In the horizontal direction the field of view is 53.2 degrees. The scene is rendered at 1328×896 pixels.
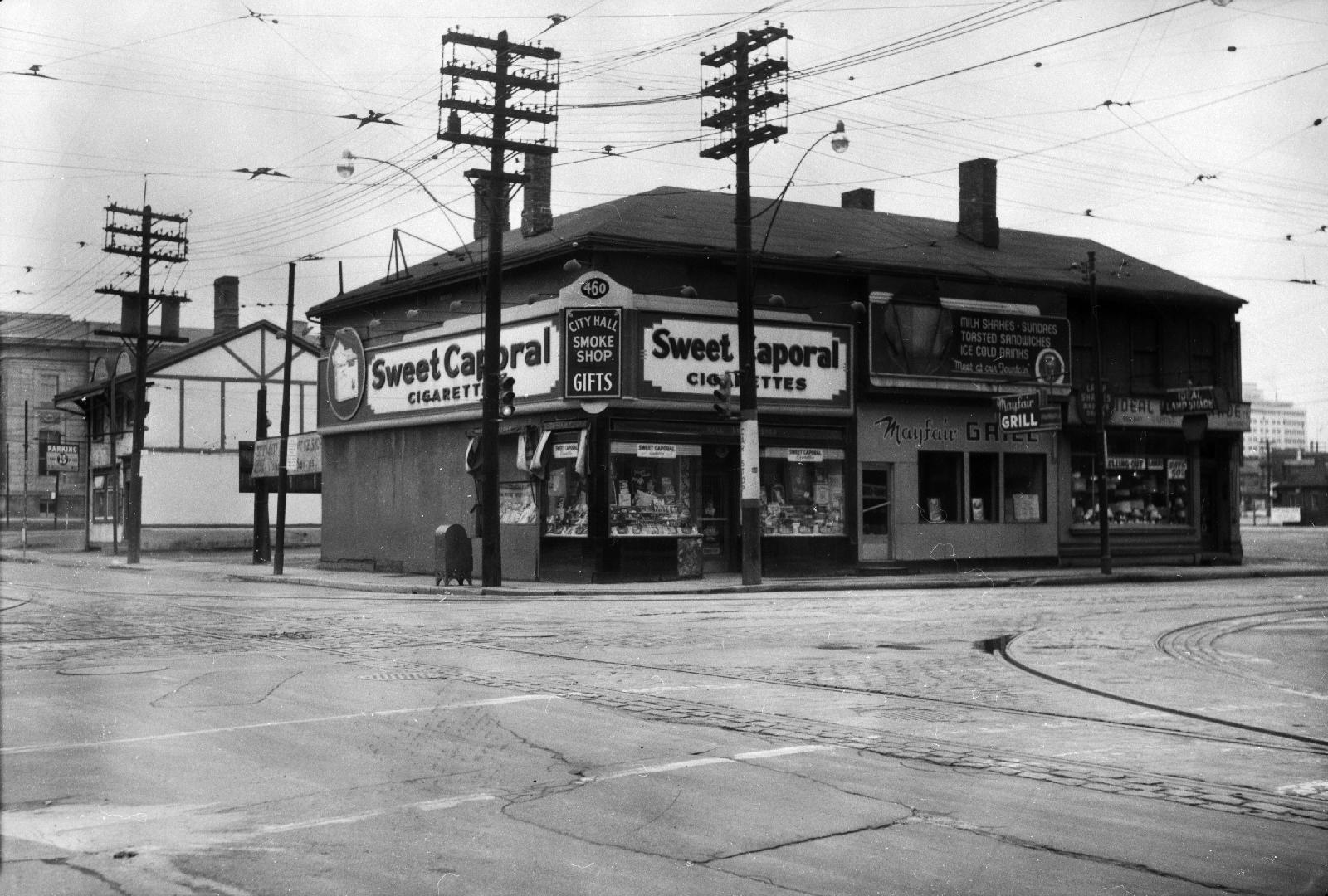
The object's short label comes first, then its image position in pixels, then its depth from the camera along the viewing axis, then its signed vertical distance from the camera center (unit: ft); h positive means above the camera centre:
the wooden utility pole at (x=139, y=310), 133.69 +20.24
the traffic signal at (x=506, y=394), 92.68 +7.61
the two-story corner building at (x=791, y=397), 96.53 +8.30
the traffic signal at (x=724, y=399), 91.30 +7.04
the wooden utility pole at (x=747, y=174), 88.69 +22.23
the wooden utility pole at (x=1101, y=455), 104.73 +3.49
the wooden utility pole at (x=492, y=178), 89.66 +22.33
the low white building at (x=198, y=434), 168.35 +9.04
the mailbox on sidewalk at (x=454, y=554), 91.66 -3.60
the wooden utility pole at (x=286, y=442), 110.52 +5.15
